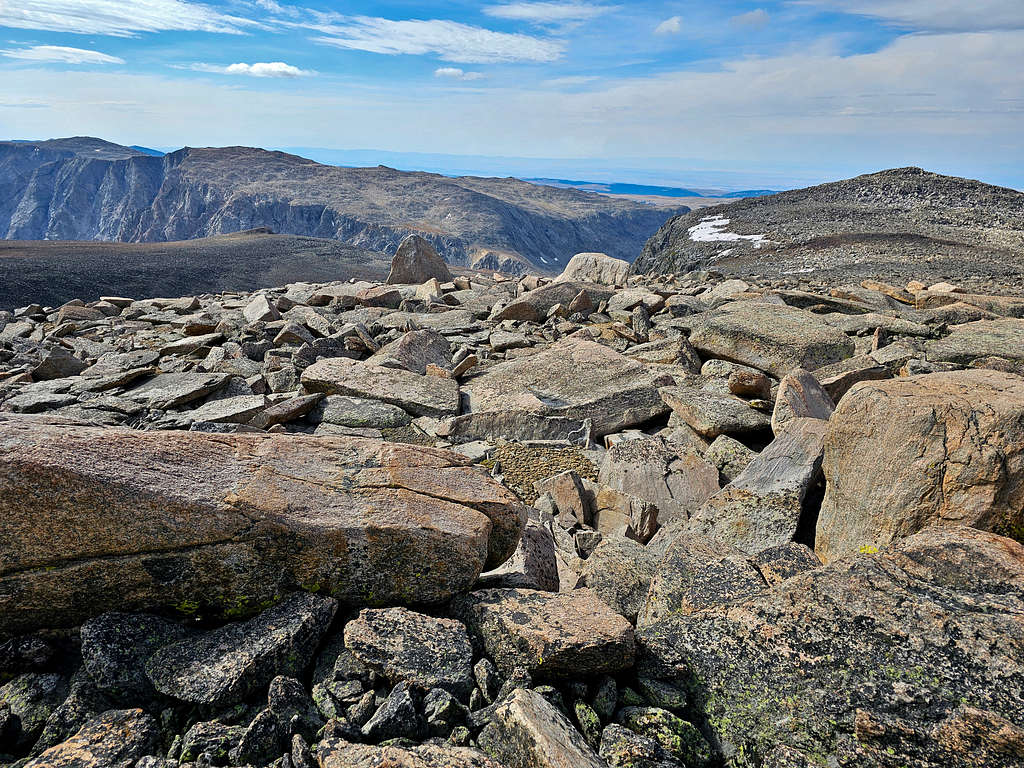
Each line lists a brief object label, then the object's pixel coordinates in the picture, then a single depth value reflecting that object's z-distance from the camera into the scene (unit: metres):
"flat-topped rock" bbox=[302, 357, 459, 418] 8.04
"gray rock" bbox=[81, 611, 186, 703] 2.83
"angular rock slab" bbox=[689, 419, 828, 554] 4.86
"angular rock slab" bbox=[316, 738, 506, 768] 2.42
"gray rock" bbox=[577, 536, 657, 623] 4.18
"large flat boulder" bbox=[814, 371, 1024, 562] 3.97
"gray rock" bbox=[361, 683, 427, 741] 2.64
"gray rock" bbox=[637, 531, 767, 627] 3.78
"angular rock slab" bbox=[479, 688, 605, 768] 2.49
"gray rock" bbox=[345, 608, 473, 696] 2.91
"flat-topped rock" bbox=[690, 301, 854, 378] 8.66
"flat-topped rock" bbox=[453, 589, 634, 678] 3.01
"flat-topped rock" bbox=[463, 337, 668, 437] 8.02
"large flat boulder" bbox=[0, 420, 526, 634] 3.00
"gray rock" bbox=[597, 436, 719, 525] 6.01
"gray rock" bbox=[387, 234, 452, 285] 19.22
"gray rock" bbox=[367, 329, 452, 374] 9.15
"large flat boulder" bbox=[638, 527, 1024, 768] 2.66
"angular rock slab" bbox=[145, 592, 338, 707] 2.78
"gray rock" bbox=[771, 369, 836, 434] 6.33
